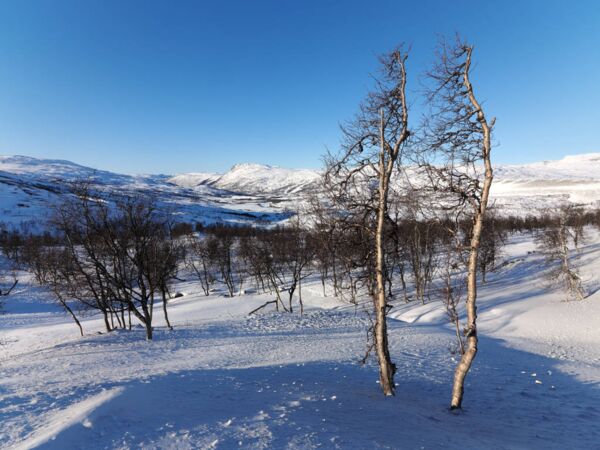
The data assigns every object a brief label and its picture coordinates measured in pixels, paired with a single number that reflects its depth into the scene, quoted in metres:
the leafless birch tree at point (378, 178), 7.16
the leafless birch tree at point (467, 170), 6.30
